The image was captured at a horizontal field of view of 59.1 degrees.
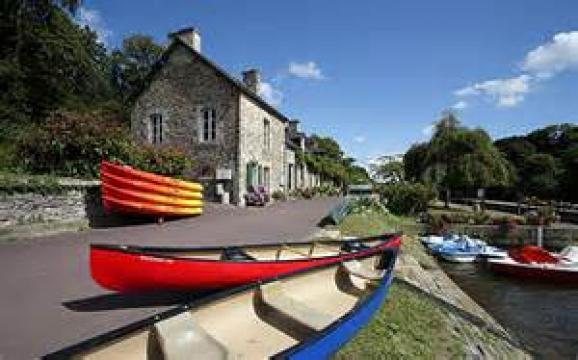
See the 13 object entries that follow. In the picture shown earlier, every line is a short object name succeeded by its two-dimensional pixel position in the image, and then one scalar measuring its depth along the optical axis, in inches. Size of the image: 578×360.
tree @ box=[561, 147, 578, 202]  1788.8
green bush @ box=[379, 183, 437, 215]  1197.7
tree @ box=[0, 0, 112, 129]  1158.3
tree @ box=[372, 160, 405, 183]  2421.3
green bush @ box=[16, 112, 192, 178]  547.2
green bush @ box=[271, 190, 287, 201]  1151.8
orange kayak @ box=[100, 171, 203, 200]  503.5
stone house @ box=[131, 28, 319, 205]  943.7
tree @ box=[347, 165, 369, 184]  3121.6
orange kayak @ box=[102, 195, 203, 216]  510.3
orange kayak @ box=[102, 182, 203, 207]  507.5
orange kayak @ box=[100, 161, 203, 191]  503.2
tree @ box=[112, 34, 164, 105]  2311.8
